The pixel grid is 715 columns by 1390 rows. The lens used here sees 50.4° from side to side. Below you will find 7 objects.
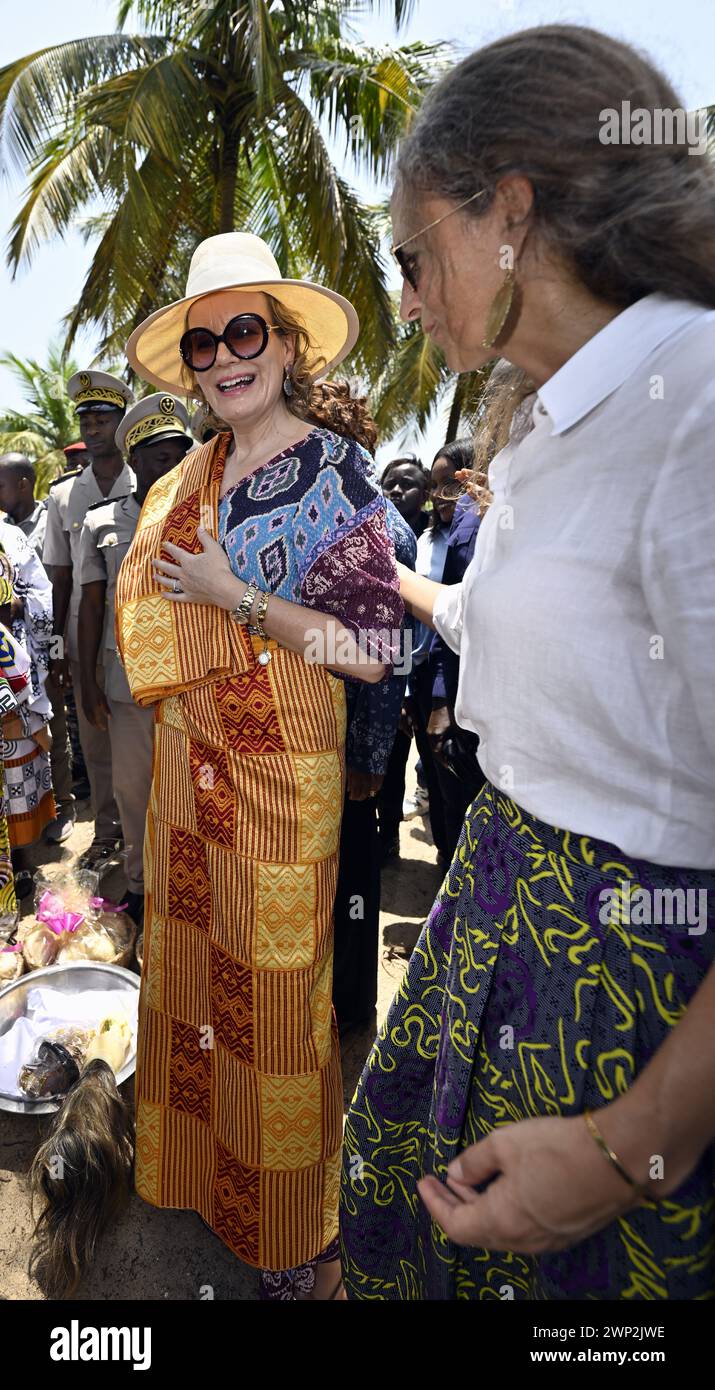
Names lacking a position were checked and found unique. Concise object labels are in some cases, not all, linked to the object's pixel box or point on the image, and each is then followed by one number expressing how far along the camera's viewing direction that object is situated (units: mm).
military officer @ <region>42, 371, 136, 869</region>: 4371
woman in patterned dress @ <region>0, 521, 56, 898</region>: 3891
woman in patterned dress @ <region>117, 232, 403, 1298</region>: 1635
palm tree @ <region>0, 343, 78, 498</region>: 21859
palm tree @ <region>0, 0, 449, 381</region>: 7414
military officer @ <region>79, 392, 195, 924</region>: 3289
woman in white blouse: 679
